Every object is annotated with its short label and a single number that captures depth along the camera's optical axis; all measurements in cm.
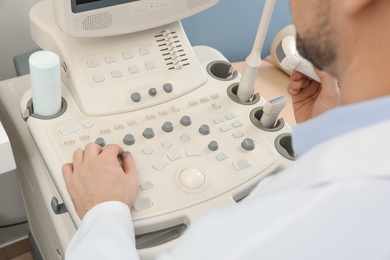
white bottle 80
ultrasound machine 82
